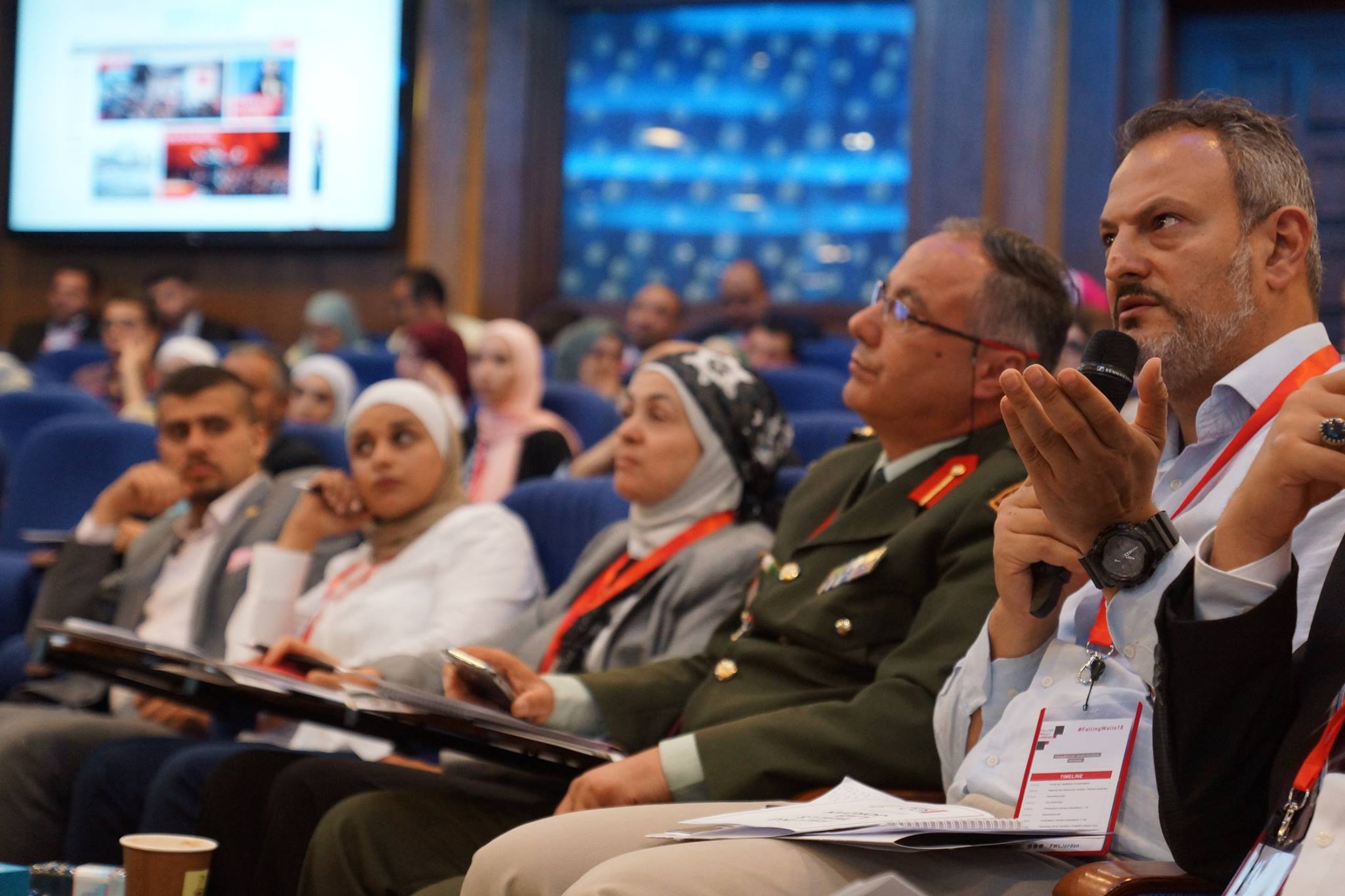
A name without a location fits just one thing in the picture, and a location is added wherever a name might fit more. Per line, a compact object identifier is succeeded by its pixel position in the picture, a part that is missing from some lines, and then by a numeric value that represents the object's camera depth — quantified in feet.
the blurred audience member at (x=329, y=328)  44.24
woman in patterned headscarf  15.44
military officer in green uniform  12.03
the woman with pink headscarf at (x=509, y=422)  28.40
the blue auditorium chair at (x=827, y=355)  37.48
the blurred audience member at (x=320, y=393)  34.19
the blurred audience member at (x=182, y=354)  35.14
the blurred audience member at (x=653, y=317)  39.70
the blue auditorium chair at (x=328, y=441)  27.02
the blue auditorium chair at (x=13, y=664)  20.65
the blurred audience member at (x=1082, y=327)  23.22
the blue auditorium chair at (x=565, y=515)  18.83
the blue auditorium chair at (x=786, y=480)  17.63
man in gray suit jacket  19.67
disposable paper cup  11.21
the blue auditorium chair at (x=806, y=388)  30.83
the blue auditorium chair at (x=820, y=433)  22.02
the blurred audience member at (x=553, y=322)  42.68
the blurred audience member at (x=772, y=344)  36.40
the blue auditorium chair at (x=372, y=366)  38.17
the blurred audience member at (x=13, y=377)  38.52
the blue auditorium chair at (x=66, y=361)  42.22
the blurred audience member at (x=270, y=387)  26.02
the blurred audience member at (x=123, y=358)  39.50
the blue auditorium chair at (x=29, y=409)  31.24
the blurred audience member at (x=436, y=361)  34.40
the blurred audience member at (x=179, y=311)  46.68
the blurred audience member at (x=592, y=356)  36.50
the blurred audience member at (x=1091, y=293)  27.73
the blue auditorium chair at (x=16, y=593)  21.88
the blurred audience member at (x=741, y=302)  40.45
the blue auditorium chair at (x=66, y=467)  25.26
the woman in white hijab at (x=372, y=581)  16.25
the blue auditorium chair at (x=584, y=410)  30.91
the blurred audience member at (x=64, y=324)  48.24
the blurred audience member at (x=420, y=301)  42.39
